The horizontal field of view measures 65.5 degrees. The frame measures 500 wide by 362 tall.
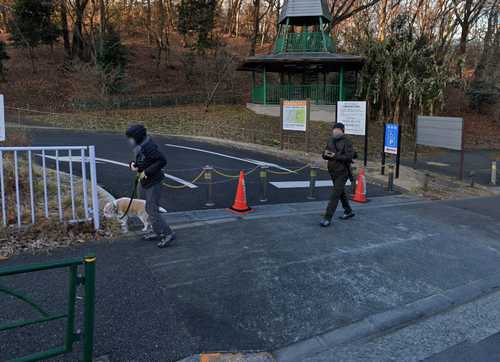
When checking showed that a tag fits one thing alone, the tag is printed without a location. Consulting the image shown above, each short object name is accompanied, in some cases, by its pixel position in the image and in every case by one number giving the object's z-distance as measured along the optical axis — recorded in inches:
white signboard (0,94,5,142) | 237.6
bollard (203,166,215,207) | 314.5
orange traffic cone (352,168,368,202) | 369.1
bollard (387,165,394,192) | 426.0
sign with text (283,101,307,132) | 614.2
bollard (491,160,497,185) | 528.2
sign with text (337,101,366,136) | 529.0
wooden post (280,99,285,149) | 636.1
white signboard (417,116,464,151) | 519.5
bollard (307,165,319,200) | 358.0
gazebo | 904.9
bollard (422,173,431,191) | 440.0
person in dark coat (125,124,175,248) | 209.6
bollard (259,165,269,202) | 343.6
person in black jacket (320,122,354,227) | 272.4
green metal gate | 100.9
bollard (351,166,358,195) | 379.2
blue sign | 473.1
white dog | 238.1
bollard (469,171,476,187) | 495.3
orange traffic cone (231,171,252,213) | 309.4
